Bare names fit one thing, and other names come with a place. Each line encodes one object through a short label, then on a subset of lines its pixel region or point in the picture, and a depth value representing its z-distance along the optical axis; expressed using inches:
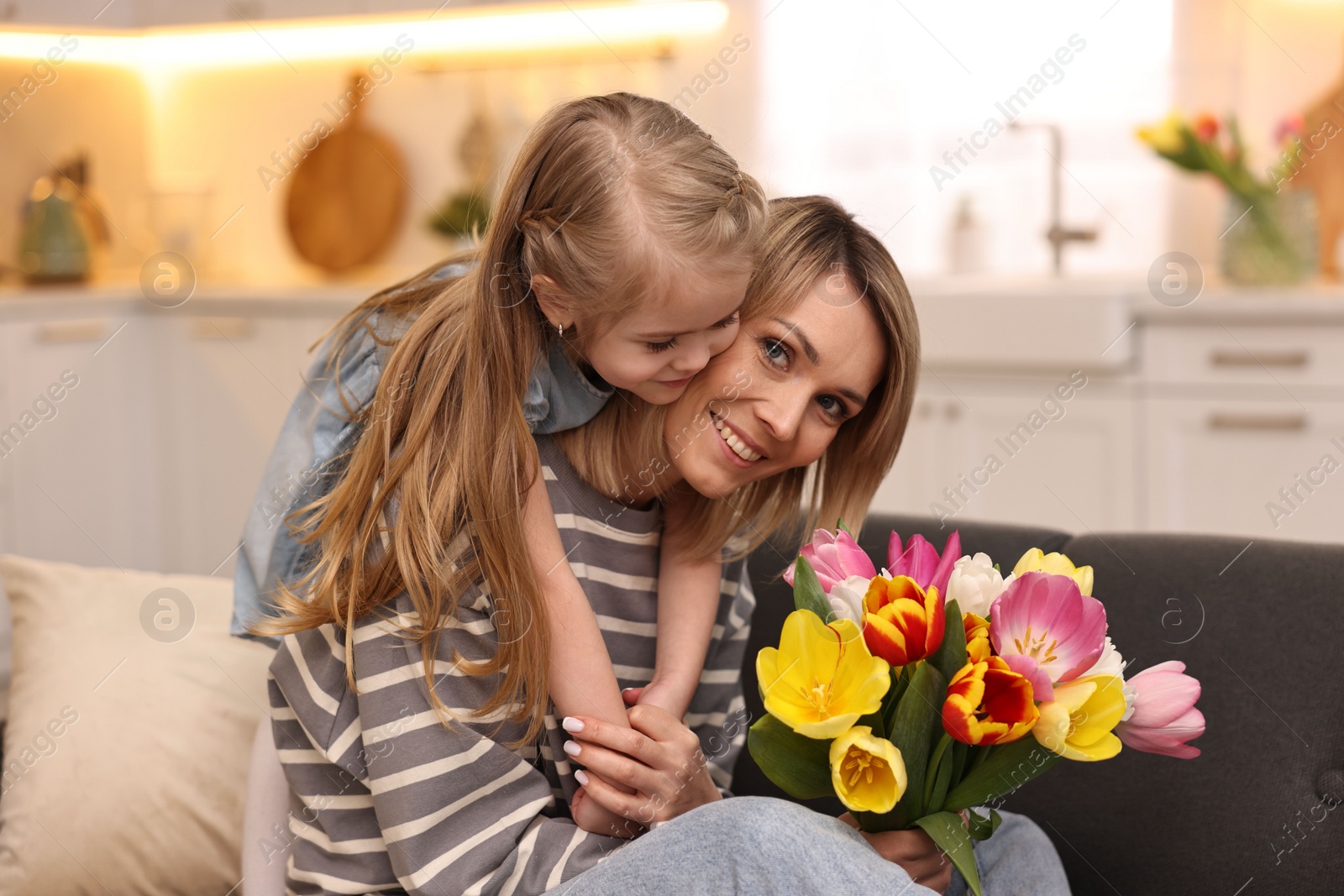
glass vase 109.9
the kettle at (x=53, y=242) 148.8
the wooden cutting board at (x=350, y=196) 158.9
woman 39.9
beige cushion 54.9
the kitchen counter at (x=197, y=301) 136.6
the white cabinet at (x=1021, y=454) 109.0
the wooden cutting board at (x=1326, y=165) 117.7
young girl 43.0
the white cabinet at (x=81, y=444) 136.9
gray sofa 48.8
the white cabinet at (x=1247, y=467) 101.3
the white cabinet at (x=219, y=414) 145.4
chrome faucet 125.5
